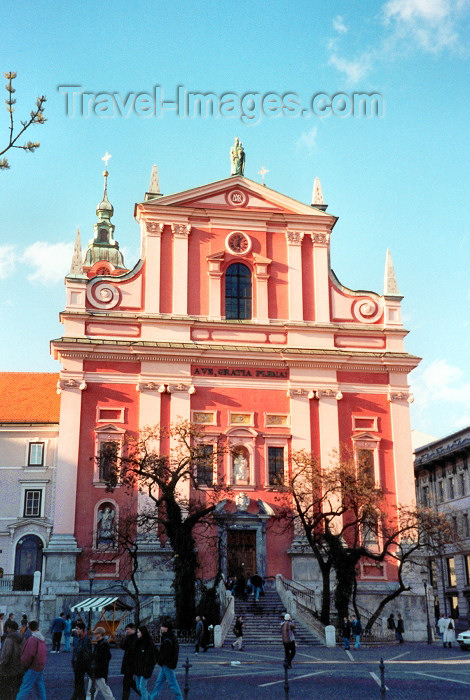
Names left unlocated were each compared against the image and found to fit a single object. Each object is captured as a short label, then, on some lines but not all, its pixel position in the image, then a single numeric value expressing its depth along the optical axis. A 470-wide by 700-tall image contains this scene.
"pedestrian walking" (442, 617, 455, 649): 29.56
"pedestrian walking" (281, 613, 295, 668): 20.23
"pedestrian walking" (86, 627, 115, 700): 13.06
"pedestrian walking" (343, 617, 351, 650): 27.73
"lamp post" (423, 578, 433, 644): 32.53
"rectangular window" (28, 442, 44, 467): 40.85
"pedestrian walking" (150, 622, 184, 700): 13.23
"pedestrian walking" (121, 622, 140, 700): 13.14
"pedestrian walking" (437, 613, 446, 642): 29.64
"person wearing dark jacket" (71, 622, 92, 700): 13.21
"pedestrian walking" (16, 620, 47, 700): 12.27
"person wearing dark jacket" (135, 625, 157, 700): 13.05
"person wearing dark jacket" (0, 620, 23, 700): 11.95
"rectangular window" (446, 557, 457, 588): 50.78
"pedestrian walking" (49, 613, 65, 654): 26.77
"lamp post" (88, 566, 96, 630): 32.23
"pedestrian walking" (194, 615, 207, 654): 24.66
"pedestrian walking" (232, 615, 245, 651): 24.95
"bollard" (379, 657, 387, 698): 12.05
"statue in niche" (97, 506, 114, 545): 32.61
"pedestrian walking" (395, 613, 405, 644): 31.33
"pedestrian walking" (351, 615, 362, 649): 26.89
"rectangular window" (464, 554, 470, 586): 48.44
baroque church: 34.03
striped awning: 27.36
